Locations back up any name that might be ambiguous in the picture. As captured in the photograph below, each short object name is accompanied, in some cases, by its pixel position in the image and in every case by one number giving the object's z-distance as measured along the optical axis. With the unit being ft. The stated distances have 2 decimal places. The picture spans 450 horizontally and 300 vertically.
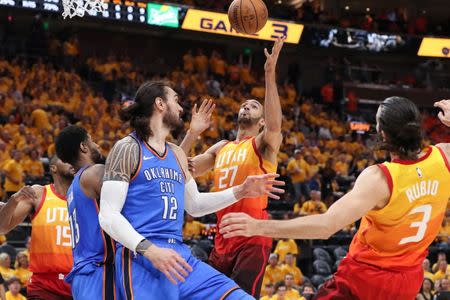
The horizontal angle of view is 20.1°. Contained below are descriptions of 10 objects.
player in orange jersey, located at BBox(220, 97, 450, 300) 22.21
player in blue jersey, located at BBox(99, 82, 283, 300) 23.80
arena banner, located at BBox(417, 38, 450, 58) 138.83
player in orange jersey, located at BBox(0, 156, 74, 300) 31.44
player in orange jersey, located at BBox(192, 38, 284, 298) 33.74
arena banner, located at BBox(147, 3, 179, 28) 110.48
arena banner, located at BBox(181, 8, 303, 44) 116.60
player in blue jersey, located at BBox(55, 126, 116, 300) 25.82
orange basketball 41.25
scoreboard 98.57
